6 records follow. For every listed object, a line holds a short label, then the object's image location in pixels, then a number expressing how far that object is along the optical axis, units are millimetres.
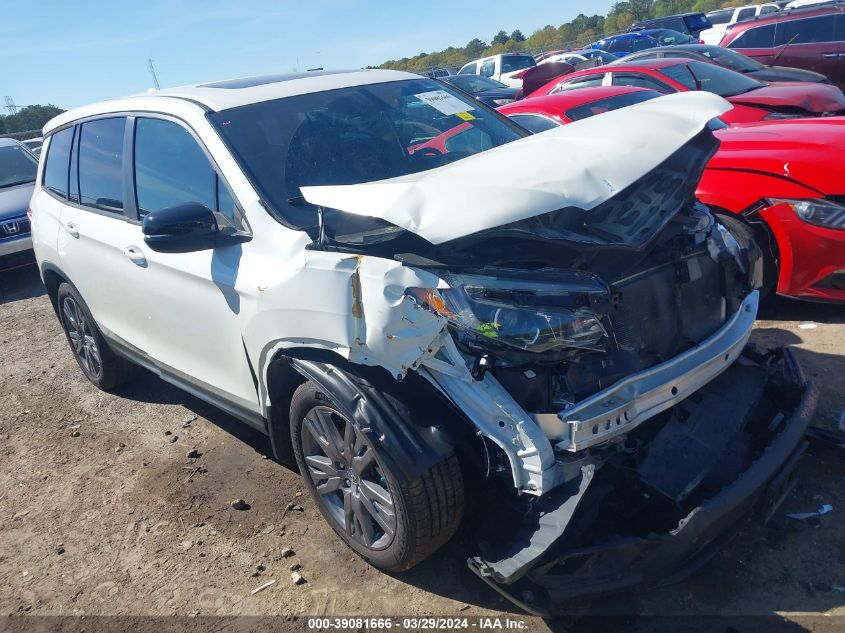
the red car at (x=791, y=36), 11133
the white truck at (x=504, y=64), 21328
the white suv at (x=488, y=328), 2271
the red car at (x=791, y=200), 4016
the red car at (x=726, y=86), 6700
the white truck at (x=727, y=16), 20547
